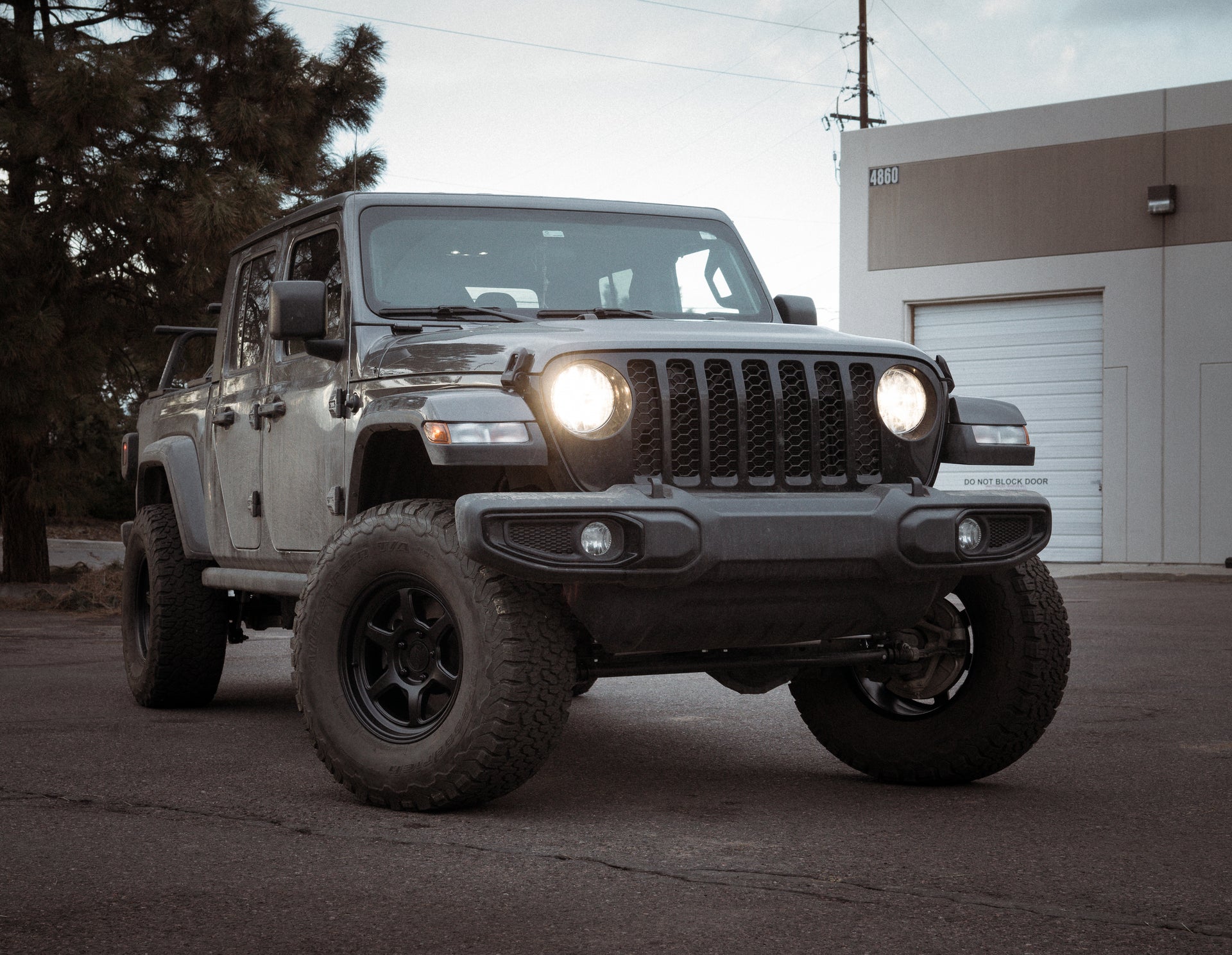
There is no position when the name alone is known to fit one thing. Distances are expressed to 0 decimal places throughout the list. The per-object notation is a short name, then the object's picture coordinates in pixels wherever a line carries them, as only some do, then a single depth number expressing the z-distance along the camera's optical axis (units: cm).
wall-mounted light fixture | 2100
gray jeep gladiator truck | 452
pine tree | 1392
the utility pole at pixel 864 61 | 4081
